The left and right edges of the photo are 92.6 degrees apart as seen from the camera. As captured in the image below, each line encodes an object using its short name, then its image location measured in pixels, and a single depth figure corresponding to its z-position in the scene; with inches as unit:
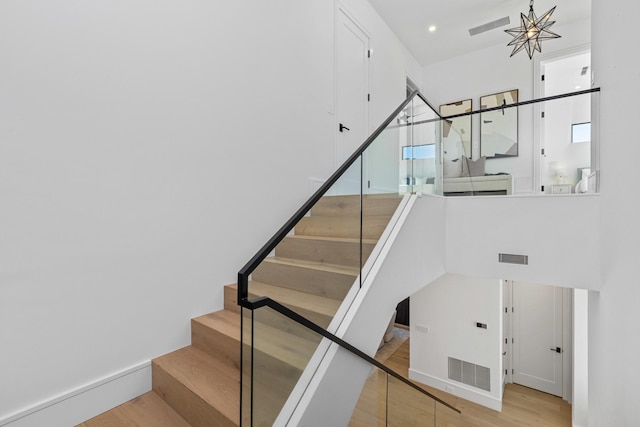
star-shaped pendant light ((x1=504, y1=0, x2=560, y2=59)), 162.4
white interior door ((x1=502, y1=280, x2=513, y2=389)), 224.2
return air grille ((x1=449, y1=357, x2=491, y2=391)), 200.5
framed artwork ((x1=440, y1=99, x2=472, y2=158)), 135.0
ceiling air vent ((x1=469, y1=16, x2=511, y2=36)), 198.2
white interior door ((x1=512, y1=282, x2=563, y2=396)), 213.9
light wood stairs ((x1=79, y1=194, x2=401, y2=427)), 55.5
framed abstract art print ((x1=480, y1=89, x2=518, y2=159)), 139.5
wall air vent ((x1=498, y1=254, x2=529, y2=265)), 118.6
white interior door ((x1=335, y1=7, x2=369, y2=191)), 159.6
